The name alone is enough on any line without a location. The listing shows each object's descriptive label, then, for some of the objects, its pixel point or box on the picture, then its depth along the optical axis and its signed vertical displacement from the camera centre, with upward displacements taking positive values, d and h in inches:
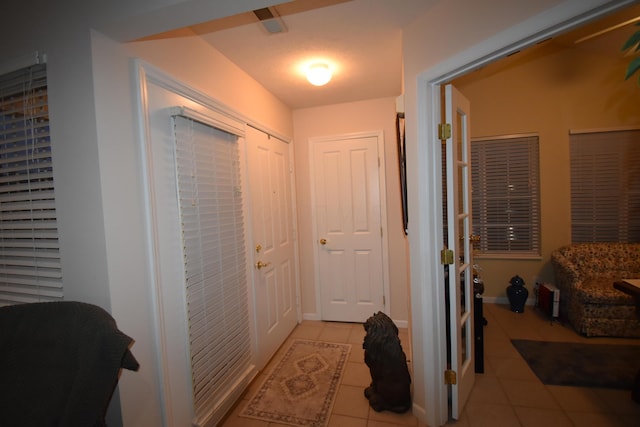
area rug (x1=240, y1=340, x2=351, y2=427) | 73.3 -56.6
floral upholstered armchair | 102.4 -38.2
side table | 71.8 -28.1
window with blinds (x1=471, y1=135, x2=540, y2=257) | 138.1 +0.3
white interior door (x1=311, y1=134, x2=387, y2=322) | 121.0 -10.1
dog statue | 71.4 -44.2
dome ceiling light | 83.4 +40.6
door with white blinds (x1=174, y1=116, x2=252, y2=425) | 63.1 -13.3
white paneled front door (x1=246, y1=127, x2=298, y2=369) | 92.2 -13.4
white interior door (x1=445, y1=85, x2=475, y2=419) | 64.6 -13.0
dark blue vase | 129.5 -47.7
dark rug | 80.9 -56.1
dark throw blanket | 35.5 -20.9
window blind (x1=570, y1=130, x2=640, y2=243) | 125.2 +2.4
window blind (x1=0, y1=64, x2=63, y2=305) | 50.7 +4.4
